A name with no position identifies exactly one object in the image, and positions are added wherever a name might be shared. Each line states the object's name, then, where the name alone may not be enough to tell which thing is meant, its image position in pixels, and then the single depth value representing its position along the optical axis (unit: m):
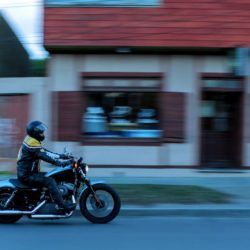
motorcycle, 8.41
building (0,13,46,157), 13.58
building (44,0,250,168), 13.26
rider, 8.34
